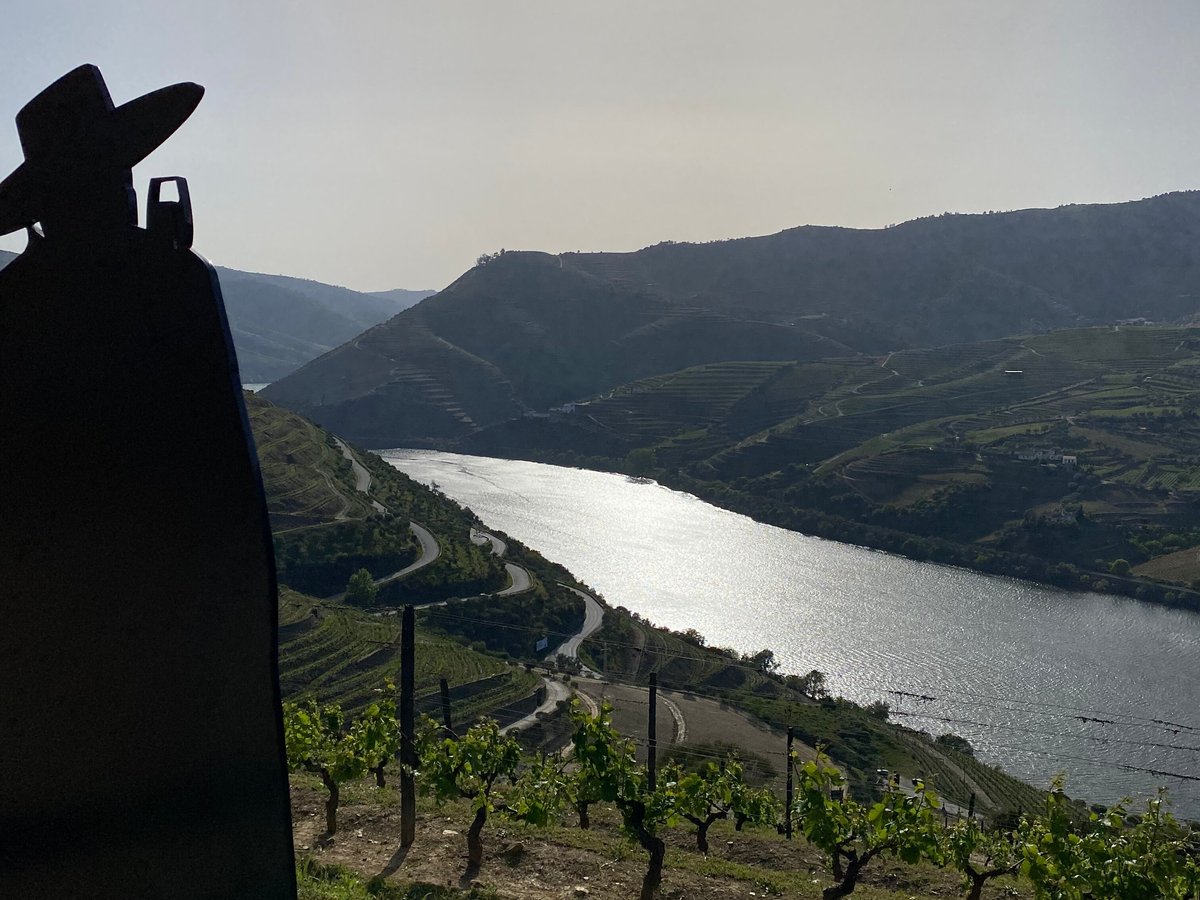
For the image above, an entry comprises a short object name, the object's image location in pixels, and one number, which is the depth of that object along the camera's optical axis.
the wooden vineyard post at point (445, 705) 15.05
